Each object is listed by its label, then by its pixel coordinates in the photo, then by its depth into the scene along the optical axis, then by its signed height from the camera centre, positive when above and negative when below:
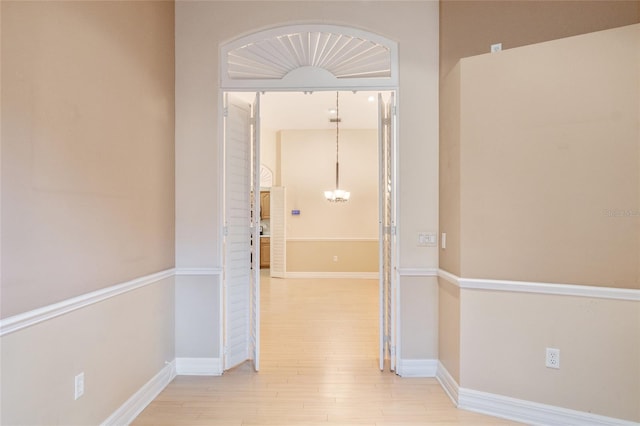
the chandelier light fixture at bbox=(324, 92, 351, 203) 7.12 +0.37
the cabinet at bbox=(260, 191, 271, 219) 9.48 +0.24
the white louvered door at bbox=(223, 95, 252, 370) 3.04 -0.17
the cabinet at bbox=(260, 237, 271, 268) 9.88 -1.19
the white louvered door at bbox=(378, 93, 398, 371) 3.04 -0.17
